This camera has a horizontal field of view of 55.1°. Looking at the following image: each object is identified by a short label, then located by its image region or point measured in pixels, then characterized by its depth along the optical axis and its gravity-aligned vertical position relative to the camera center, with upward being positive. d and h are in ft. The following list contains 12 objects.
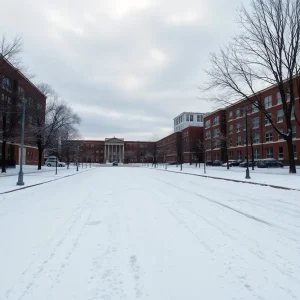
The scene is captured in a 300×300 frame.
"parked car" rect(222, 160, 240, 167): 214.65 -0.95
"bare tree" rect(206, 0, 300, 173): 92.94 +37.09
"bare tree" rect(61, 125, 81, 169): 190.93 +15.03
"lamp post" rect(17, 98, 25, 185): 62.33 -3.38
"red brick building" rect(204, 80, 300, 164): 185.61 +22.01
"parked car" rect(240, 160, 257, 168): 197.01 -1.61
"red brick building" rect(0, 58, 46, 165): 113.81 +22.92
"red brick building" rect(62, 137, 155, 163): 486.79 +21.79
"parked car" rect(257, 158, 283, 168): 166.30 -1.46
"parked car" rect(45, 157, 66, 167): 231.30 +0.14
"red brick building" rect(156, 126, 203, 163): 306.82 +22.17
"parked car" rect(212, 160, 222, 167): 243.81 -0.95
